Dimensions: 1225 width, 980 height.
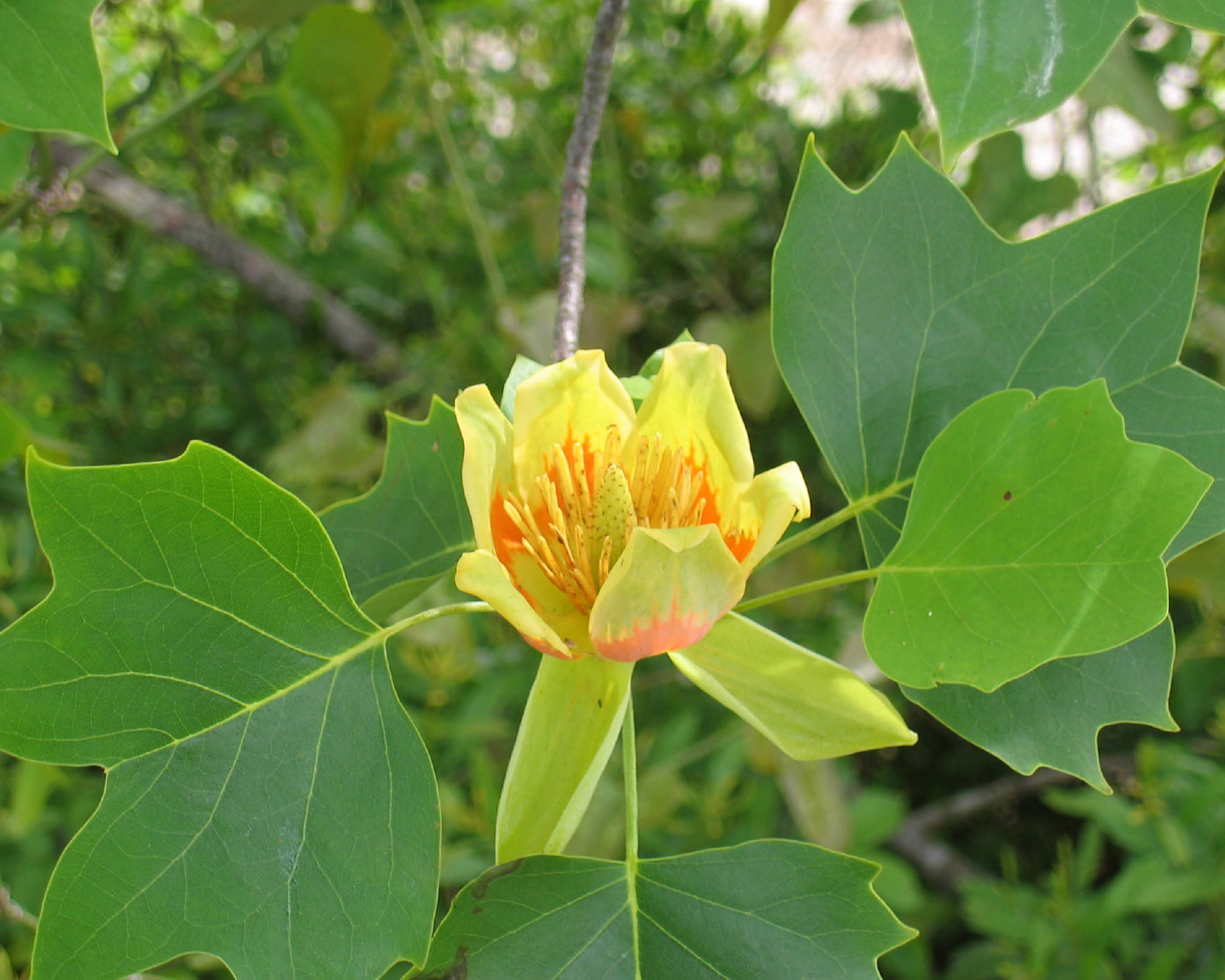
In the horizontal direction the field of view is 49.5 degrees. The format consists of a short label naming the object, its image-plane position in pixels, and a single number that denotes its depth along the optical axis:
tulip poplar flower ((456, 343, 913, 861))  0.25
